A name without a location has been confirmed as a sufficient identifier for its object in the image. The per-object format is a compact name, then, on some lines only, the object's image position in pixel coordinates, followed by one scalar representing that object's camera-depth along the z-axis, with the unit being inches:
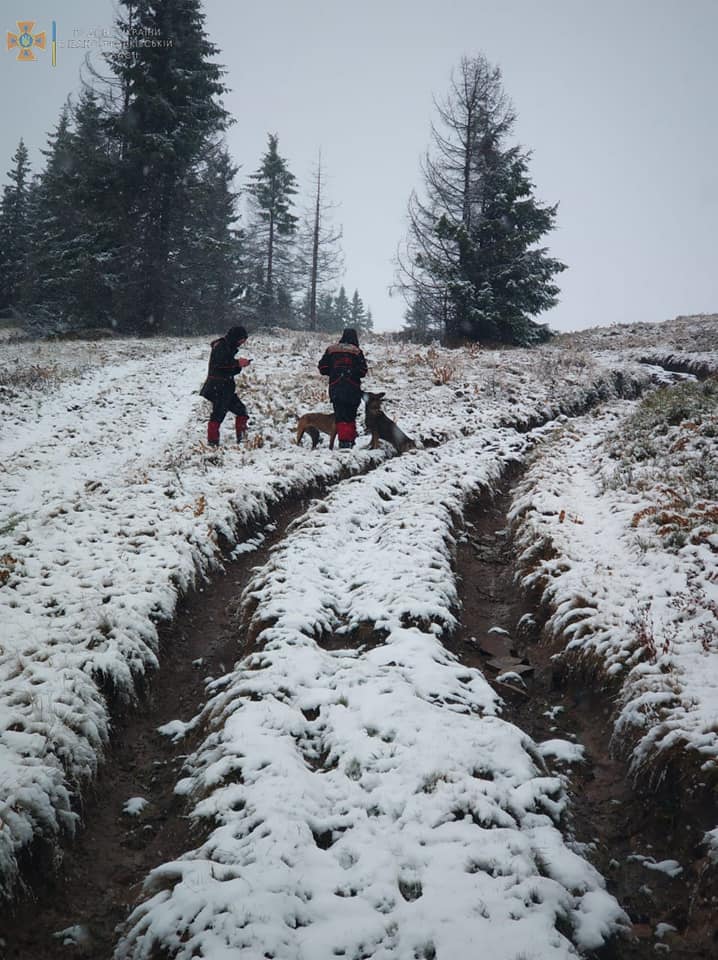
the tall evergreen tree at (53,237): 1063.7
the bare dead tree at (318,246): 1553.9
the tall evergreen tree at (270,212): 1478.8
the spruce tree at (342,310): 2349.5
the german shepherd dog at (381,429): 460.1
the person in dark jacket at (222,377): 424.8
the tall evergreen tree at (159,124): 933.2
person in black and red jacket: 429.7
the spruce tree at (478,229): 828.0
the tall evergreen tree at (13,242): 1599.4
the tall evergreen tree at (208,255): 1028.5
